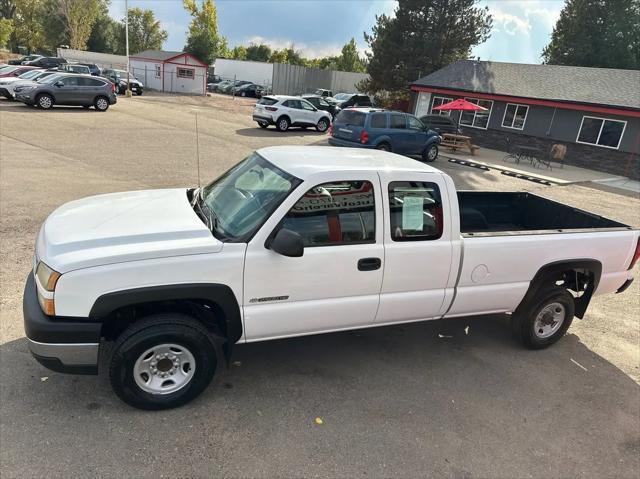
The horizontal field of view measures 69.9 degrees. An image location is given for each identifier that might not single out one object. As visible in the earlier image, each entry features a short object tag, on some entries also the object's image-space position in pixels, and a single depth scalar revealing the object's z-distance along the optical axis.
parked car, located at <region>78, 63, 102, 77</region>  32.68
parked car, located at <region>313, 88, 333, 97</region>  39.70
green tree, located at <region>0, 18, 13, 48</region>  50.03
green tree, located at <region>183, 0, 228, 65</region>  55.94
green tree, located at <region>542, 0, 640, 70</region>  35.72
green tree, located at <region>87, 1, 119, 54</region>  64.94
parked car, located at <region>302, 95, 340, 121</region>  27.52
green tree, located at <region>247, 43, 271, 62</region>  74.31
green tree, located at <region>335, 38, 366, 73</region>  68.94
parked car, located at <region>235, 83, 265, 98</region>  42.47
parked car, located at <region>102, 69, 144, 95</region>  31.42
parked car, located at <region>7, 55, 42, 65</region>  36.32
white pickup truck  2.99
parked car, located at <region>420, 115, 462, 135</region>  23.50
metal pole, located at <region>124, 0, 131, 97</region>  29.05
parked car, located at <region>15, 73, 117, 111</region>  19.03
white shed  39.25
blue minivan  15.06
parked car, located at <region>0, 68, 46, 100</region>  20.19
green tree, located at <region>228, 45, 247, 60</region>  77.06
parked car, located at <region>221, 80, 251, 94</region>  44.03
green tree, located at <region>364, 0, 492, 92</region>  33.06
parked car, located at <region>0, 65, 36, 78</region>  22.84
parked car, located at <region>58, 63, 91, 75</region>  31.88
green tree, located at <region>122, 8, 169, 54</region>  70.88
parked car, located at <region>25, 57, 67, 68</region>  34.93
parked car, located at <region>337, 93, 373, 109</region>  32.57
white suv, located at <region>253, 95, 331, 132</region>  20.67
